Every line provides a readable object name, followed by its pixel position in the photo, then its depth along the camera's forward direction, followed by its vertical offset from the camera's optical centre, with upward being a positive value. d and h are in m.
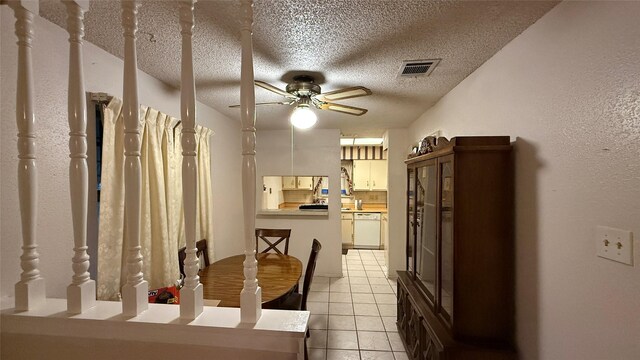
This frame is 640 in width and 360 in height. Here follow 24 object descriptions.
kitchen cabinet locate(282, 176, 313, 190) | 6.16 -0.06
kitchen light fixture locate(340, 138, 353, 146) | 5.28 +0.86
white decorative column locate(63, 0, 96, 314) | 0.81 +0.07
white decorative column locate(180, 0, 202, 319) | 0.76 +0.04
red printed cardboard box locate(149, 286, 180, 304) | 1.46 -0.71
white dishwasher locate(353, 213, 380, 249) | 5.54 -1.13
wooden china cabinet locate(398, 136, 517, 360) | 1.46 -0.39
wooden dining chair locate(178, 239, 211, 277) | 2.45 -0.72
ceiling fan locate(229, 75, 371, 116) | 1.82 +0.68
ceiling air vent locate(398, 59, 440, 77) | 1.75 +0.84
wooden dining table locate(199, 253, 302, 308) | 1.70 -0.81
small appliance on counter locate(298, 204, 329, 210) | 4.62 -0.50
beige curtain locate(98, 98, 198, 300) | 1.49 -0.16
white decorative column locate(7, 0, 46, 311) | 0.82 +0.08
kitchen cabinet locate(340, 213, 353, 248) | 5.65 -1.11
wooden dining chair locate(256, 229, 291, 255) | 3.03 -0.65
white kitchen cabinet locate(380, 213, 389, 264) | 5.50 -1.05
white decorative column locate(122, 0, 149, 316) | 0.78 +0.06
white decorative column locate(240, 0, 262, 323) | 0.75 +0.03
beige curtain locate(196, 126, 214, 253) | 2.54 -0.12
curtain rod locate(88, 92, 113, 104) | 1.49 +0.51
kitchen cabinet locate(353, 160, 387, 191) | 5.89 +0.11
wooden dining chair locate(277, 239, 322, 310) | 2.06 -0.91
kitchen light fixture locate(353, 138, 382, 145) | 5.20 +0.86
